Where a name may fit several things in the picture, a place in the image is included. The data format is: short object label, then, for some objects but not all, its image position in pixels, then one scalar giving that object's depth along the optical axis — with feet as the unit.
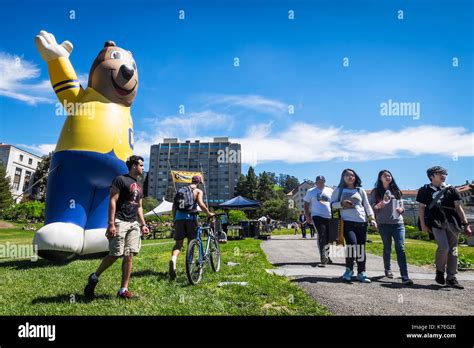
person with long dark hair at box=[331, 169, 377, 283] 16.93
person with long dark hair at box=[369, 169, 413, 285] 17.95
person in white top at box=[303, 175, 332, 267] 22.57
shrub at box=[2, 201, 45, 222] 132.77
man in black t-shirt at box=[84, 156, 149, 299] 13.11
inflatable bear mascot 22.56
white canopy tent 75.31
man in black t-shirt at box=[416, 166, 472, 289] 16.31
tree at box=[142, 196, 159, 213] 199.27
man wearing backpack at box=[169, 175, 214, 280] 17.75
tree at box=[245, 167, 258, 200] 277.97
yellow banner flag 81.10
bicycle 15.69
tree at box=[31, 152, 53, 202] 180.86
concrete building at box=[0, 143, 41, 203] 227.40
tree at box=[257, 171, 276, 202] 278.87
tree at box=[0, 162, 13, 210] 147.84
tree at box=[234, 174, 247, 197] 283.18
